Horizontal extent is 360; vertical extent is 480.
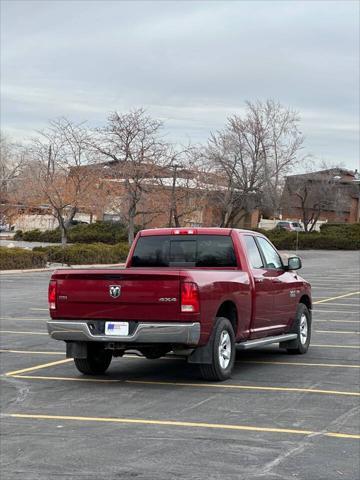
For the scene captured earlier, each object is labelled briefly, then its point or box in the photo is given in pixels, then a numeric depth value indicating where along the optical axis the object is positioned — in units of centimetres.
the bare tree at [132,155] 4472
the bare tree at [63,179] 4397
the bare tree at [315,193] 7081
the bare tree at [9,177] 5003
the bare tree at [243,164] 5328
